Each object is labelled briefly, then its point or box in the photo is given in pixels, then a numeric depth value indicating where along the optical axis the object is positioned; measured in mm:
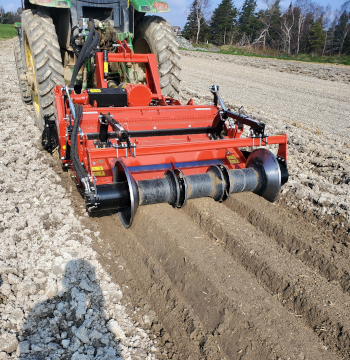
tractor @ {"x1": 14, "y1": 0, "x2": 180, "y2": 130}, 4516
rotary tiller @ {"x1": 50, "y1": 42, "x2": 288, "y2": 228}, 2920
